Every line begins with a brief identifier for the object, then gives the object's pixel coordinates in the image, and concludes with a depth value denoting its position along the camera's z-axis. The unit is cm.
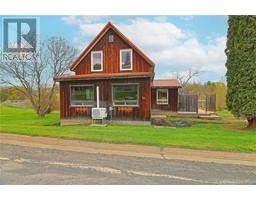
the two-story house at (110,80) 1061
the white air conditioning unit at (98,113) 1043
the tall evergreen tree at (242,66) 880
